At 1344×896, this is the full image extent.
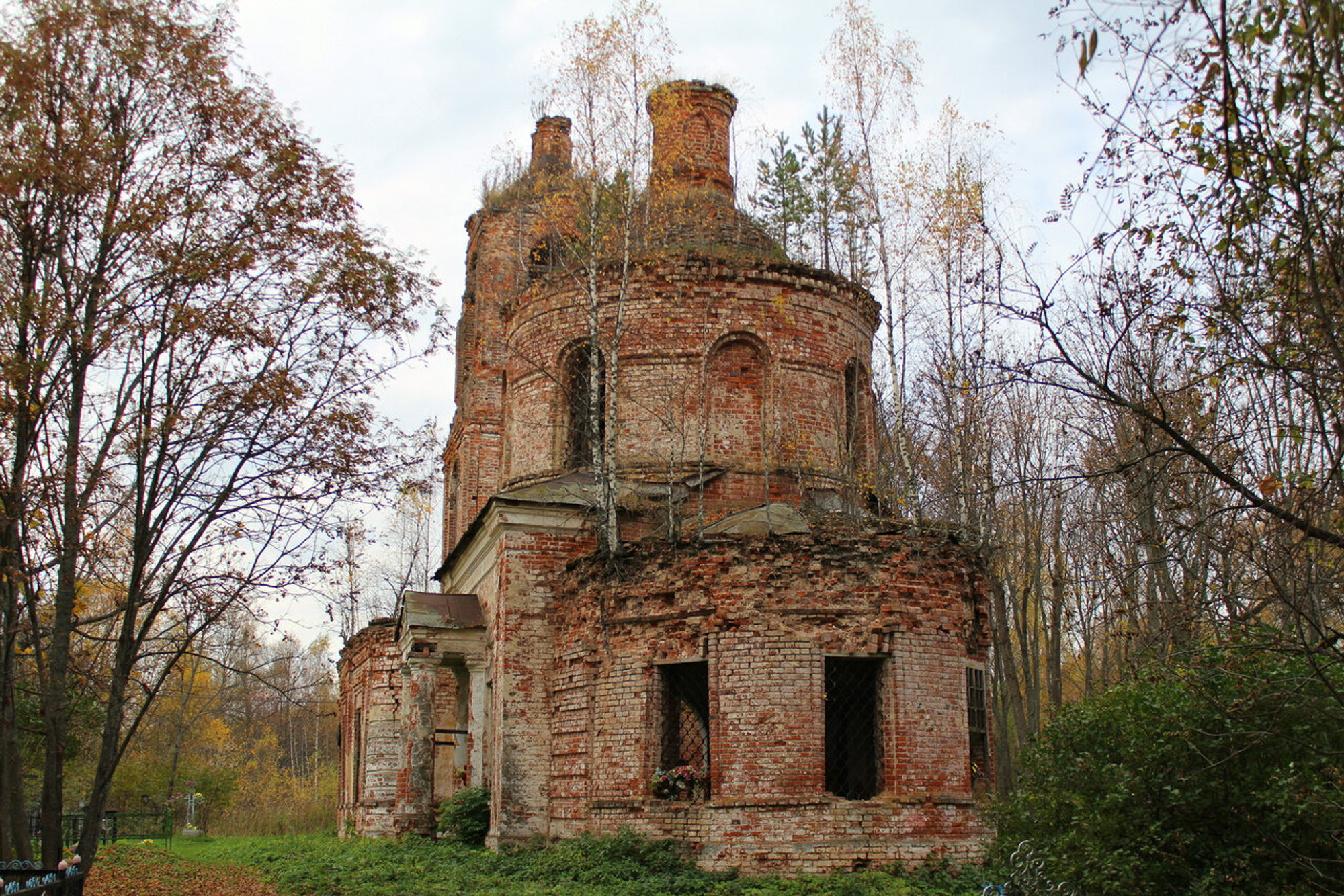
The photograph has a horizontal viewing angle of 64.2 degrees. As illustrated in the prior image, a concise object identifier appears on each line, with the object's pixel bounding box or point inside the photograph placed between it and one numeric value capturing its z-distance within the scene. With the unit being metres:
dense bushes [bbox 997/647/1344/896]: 6.84
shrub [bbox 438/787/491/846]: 16.23
